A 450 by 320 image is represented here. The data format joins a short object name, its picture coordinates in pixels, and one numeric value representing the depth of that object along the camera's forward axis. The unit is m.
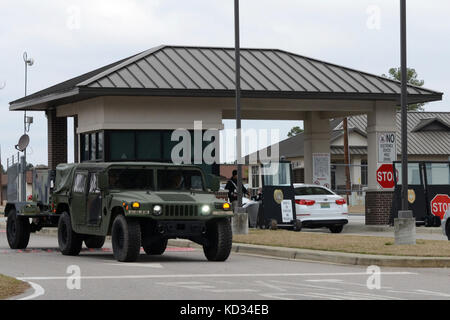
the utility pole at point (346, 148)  55.25
